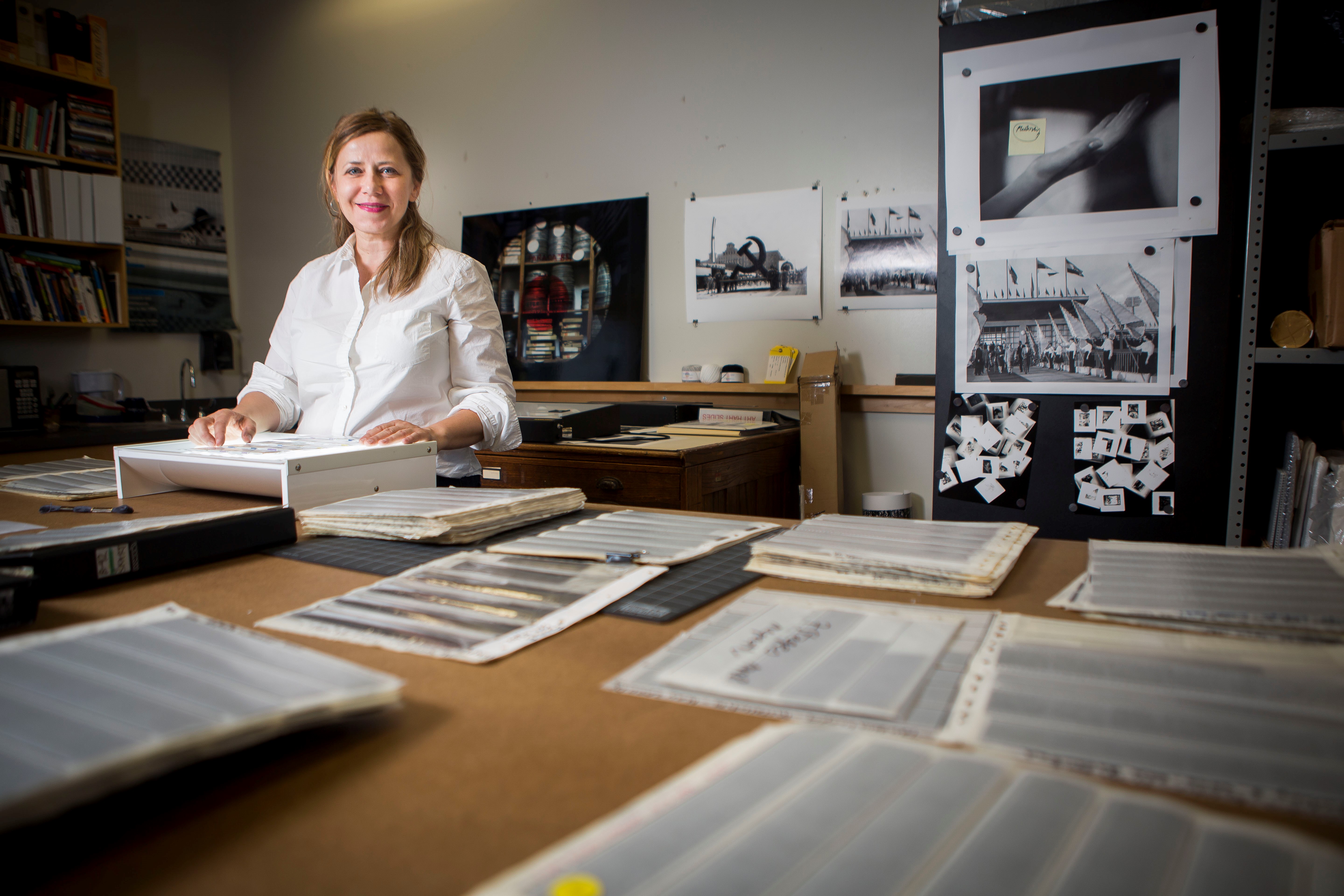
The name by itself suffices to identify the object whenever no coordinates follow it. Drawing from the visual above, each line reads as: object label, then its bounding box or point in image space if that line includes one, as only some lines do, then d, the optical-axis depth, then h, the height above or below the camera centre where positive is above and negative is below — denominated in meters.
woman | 1.72 +0.14
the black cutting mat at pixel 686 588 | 0.71 -0.20
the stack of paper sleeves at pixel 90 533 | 0.85 -0.16
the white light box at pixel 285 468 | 1.16 -0.12
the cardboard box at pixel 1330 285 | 1.47 +0.18
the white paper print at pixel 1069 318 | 1.65 +0.14
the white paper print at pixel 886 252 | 2.66 +0.46
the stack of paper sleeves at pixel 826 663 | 0.50 -0.20
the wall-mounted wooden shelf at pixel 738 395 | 2.72 -0.03
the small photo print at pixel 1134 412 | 1.67 -0.06
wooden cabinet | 2.26 -0.26
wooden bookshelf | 3.10 +0.95
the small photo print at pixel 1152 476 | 1.67 -0.20
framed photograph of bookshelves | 3.20 +0.44
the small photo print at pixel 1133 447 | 1.68 -0.14
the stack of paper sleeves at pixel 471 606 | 0.65 -0.20
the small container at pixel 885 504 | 2.65 -0.39
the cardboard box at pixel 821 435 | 2.69 -0.16
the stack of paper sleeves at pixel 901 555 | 0.76 -0.17
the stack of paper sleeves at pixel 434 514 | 0.97 -0.16
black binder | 0.69 -0.17
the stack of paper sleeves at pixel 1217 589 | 0.62 -0.18
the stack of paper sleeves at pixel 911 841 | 0.33 -0.20
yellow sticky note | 1.71 +0.54
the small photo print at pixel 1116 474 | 1.70 -0.20
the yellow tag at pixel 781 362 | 2.86 +0.09
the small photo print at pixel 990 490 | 1.84 -0.24
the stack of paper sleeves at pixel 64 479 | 1.37 -0.16
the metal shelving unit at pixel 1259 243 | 1.50 +0.27
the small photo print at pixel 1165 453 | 1.66 -0.15
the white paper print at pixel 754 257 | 2.86 +0.49
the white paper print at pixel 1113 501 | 1.72 -0.25
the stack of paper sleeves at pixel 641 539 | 0.89 -0.18
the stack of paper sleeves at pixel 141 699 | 0.37 -0.17
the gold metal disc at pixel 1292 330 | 1.56 +0.10
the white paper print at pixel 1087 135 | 1.58 +0.52
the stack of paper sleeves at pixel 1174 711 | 0.41 -0.20
